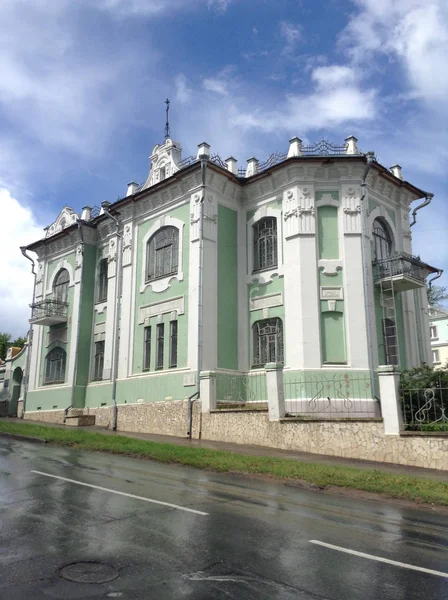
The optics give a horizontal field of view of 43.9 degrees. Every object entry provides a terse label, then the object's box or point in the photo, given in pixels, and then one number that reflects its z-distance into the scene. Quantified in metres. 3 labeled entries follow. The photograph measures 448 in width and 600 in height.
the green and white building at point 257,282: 19.47
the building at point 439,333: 52.38
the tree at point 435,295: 39.38
